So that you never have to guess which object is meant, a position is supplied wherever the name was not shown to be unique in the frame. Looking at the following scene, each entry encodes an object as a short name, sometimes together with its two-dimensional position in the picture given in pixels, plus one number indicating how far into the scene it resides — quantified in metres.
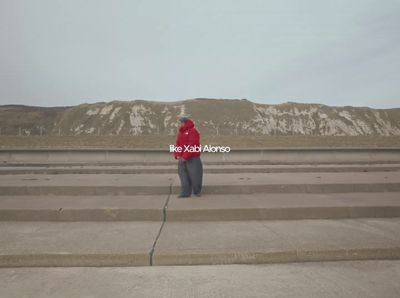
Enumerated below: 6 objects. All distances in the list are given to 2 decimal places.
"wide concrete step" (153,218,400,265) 3.77
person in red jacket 6.45
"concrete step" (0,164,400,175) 10.99
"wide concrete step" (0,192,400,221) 5.38
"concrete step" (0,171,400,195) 7.04
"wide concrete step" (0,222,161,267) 3.72
